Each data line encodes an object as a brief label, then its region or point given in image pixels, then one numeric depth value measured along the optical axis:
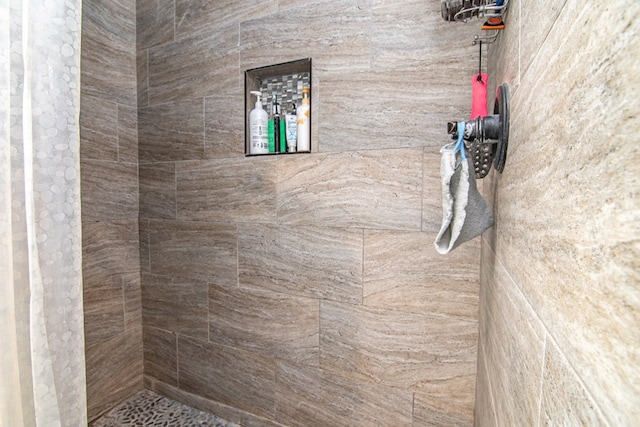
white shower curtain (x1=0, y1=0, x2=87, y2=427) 0.83
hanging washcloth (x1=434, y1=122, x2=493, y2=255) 0.62
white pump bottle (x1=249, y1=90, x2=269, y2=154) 1.43
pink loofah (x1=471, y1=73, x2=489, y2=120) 0.86
